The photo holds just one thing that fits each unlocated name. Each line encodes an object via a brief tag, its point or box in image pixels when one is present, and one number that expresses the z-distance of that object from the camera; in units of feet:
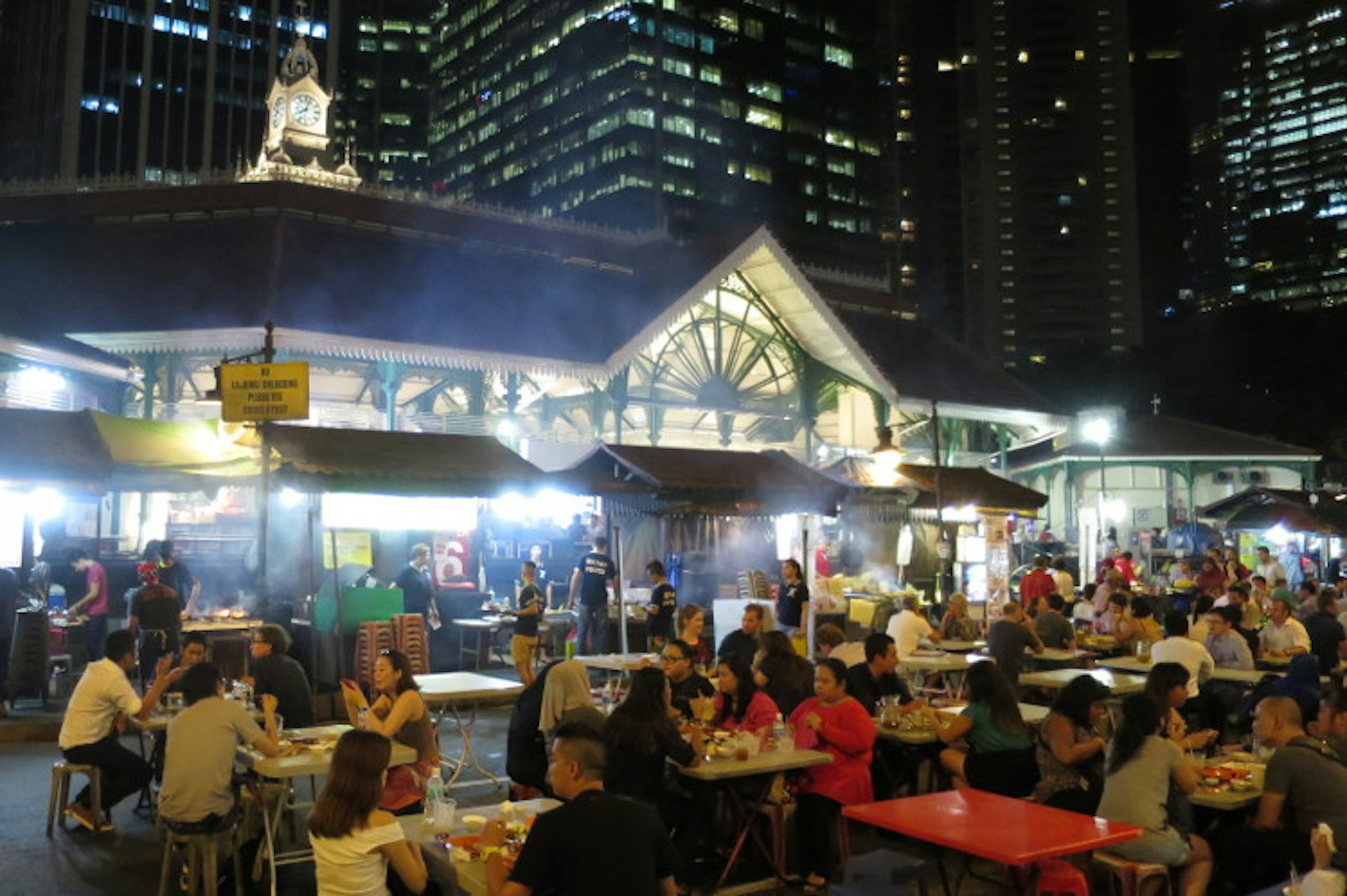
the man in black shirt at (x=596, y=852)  13.35
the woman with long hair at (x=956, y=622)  47.73
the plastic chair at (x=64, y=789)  26.55
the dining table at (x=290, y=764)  22.06
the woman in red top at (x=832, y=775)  23.80
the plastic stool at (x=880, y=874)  16.79
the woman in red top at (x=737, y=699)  25.88
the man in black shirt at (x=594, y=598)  49.88
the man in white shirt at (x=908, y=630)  40.47
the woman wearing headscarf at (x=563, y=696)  24.97
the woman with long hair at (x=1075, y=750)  21.65
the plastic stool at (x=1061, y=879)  18.53
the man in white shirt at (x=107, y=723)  26.48
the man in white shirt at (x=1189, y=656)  32.35
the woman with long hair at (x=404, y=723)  23.91
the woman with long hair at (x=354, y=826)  15.70
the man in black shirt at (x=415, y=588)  48.24
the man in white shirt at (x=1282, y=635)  39.06
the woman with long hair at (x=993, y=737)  23.15
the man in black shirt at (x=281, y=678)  28.78
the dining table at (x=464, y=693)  30.42
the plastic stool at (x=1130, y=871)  18.92
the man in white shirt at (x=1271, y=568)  61.82
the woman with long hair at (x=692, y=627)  34.58
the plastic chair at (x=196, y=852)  21.47
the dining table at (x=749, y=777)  22.27
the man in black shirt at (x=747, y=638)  34.65
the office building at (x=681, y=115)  343.67
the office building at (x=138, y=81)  276.82
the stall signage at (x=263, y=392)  34.04
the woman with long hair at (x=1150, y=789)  19.36
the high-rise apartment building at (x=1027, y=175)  479.00
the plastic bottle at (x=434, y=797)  18.63
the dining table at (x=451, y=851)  15.92
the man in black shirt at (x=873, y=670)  29.17
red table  16.53
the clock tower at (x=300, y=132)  79.92
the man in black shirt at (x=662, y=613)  46.42
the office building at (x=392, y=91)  426.10
